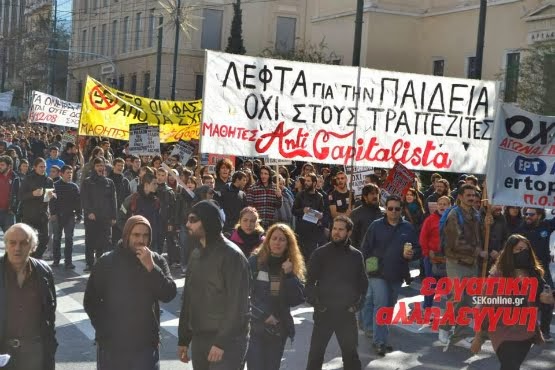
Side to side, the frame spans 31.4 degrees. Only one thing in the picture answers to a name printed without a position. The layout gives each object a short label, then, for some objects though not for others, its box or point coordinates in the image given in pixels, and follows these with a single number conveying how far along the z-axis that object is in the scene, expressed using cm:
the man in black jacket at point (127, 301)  596
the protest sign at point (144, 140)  1759
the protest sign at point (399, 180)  1184
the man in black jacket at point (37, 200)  1409
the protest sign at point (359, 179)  1364
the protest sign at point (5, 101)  3941
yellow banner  1889
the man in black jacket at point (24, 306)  570
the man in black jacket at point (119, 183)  1517
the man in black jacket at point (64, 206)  1441
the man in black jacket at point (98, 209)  1378
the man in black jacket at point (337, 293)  773
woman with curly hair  700
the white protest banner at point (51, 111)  2734
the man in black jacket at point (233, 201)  1257
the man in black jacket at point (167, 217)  1448
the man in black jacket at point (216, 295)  588
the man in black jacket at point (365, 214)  1068
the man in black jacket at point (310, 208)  1339
